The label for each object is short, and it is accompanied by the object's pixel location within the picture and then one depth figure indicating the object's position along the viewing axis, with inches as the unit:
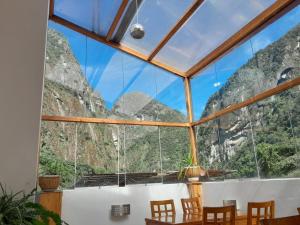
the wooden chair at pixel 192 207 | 162.1
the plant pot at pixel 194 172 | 229.3
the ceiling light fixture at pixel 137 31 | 156.9
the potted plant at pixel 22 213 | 71.5
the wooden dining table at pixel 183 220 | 118.2
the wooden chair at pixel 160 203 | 153.8
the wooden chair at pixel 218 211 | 107.0
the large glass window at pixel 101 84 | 229.5
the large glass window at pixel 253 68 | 170.2
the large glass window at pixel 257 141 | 164.2
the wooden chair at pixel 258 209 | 114.8
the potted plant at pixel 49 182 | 139.2
